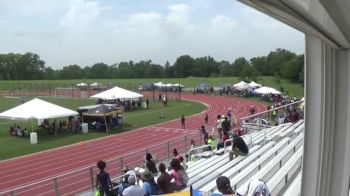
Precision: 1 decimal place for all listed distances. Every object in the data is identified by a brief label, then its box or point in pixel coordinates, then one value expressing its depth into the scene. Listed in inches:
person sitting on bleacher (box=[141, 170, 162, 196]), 303.7
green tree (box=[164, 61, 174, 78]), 5585.6
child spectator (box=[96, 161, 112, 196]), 405.6
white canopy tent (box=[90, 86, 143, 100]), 1633.2
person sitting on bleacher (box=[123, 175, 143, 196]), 294.4
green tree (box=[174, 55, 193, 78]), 5565.9
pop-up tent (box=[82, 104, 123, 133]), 1254.3
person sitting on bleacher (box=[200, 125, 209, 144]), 855.8
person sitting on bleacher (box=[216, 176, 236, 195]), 235.5
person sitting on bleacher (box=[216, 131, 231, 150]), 681.0
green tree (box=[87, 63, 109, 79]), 5974.4
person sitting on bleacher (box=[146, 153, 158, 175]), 421.7
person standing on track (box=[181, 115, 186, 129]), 1274.6
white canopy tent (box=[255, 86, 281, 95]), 2018.5
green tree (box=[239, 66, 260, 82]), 3643.0
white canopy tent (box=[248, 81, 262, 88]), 2578.2
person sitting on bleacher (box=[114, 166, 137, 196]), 408.2
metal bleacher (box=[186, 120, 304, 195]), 382.3
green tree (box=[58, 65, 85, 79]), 5871.1
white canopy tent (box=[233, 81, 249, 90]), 2608.3
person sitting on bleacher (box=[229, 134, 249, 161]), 522.3
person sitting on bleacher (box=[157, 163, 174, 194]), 298.4
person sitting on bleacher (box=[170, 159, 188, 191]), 348.1
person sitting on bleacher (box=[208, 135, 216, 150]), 710.3
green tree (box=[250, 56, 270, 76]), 4517.7
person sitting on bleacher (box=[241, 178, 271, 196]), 245.3
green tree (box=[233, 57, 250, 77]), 5073.8
